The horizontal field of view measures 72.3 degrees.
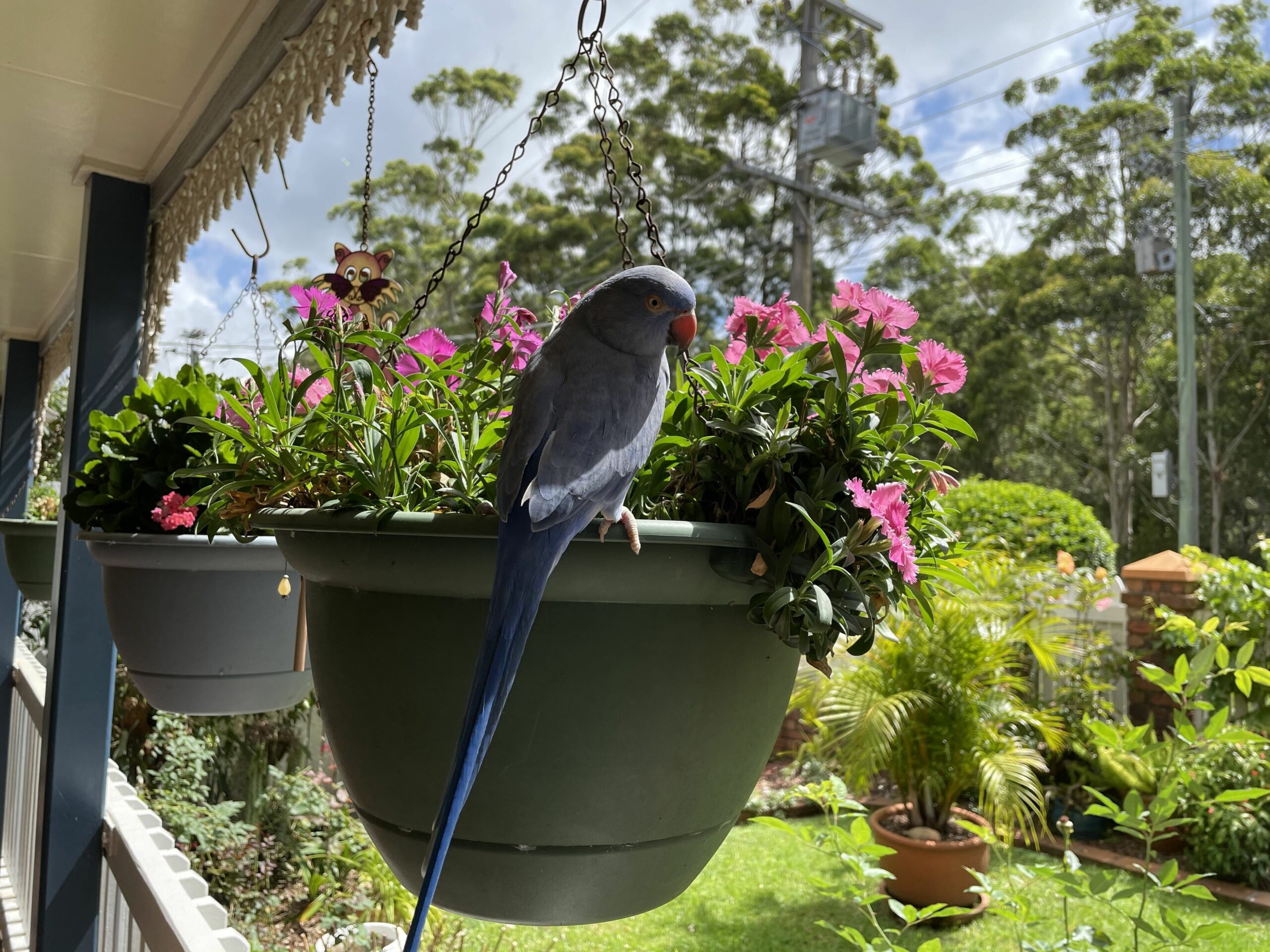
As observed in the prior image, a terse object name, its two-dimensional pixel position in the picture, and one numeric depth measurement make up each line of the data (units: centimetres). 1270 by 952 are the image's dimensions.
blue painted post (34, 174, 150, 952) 168
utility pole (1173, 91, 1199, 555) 830
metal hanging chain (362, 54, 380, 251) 99
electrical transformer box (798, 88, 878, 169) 988
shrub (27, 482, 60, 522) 429
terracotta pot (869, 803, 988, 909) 335
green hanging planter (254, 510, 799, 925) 47
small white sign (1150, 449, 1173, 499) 885
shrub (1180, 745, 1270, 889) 337
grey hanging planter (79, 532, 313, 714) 108
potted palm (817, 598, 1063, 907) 338
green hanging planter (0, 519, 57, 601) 212
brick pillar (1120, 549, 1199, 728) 426
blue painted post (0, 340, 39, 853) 342
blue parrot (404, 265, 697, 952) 40
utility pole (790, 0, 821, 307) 930
